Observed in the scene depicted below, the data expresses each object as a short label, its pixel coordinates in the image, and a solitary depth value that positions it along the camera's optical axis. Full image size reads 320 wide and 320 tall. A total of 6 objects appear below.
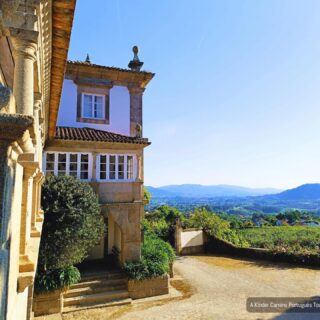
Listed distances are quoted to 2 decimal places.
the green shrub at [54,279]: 10.55
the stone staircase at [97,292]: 11.31
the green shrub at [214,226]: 23.38
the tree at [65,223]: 10.31
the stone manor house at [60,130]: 2.01
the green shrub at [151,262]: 12.44
